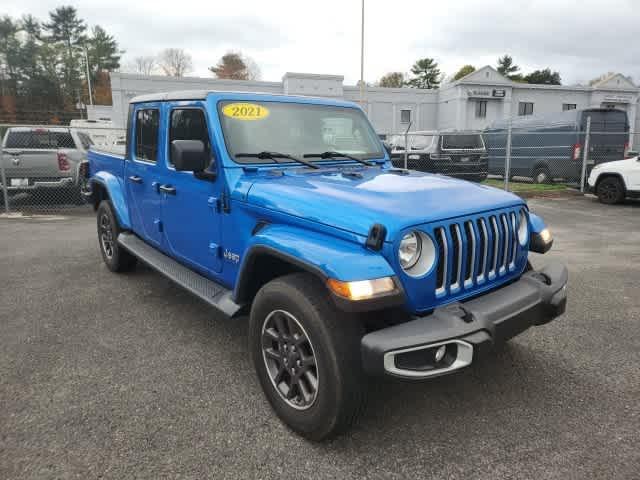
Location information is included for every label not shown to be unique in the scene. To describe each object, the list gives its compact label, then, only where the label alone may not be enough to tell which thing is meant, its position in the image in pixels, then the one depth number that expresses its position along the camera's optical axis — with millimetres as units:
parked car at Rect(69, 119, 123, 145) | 15752
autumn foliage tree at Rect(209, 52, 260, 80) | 62219
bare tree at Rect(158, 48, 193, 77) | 65438
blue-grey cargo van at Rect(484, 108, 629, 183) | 13453
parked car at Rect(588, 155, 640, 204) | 10445
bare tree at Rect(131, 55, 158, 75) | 64606
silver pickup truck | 9852
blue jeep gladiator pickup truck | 2156
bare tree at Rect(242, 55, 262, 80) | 63953
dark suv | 12688
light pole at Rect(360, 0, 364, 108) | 27597
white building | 32125
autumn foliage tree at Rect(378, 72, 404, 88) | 65875
